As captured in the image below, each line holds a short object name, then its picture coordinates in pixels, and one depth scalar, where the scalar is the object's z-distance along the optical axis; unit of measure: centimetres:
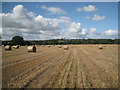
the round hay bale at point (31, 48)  2620
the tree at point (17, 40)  9300
